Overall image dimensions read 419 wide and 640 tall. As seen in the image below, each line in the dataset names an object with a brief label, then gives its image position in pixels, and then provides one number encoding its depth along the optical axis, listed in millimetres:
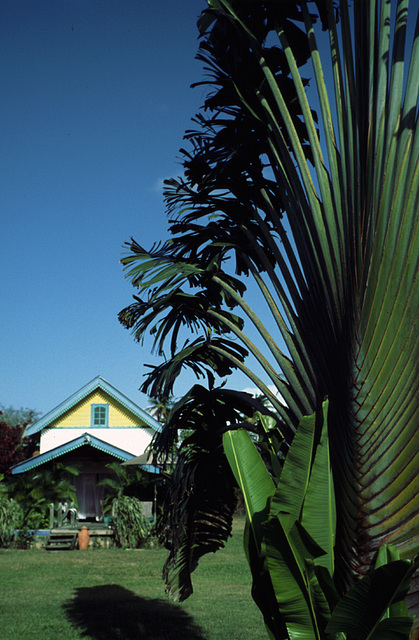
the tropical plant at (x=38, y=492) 21828
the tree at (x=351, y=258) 3549
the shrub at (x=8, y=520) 20109
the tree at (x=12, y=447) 29766
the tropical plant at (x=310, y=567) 3102
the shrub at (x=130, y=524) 20188
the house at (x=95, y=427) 26734
